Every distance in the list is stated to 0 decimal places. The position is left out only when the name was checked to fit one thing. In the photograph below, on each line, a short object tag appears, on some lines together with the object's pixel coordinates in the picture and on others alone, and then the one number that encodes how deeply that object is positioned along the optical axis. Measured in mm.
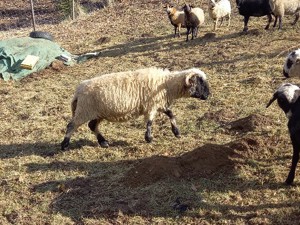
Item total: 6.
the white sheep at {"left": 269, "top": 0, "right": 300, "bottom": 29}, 13148
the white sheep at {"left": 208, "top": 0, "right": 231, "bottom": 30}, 14303
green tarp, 12148
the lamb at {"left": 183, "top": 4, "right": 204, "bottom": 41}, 13641
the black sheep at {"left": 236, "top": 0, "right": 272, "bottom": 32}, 13406
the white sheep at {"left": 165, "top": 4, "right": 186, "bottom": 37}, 14297
